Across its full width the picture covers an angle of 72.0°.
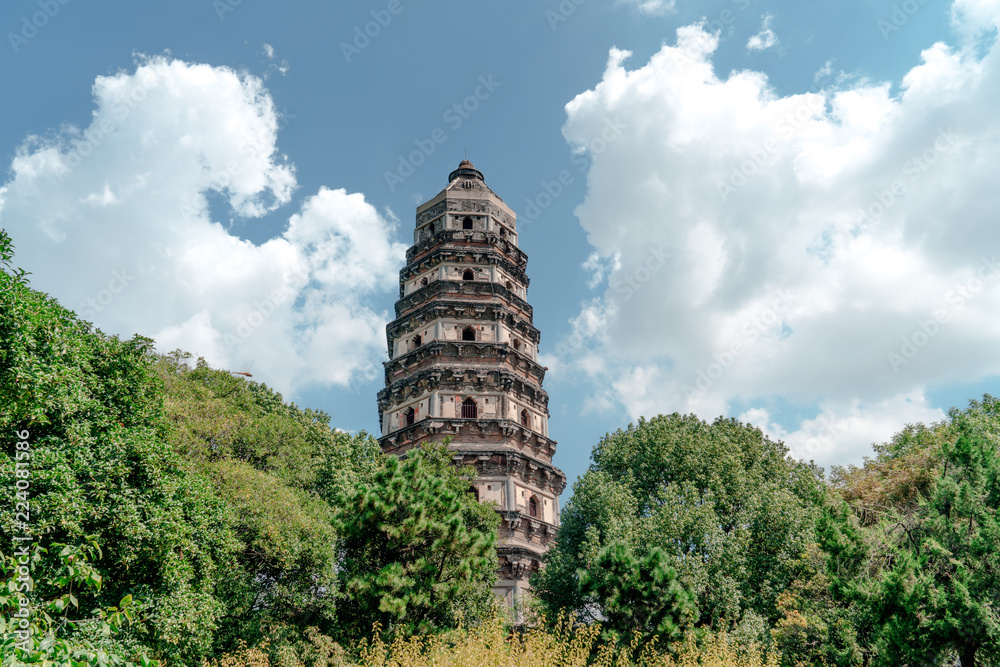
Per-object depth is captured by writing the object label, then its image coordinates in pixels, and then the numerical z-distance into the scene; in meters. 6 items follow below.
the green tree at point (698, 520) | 20.67
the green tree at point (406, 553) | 15.71
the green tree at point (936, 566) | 12.45
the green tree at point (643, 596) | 16.02
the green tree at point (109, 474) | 12.21
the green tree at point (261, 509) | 17.88
